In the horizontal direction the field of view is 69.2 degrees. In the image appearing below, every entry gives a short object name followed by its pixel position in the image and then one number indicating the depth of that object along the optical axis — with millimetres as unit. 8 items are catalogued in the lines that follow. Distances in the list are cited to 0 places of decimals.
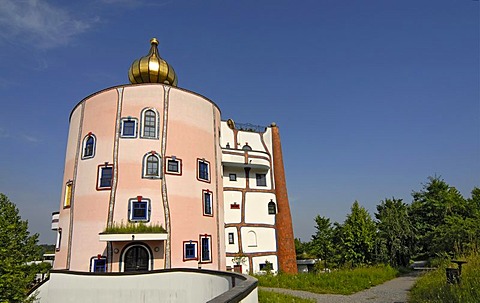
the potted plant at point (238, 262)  20259
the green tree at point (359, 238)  22297
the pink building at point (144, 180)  14508
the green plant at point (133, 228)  13914
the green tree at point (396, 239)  22375
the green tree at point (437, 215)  14531
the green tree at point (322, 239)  26928
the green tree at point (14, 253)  14898
